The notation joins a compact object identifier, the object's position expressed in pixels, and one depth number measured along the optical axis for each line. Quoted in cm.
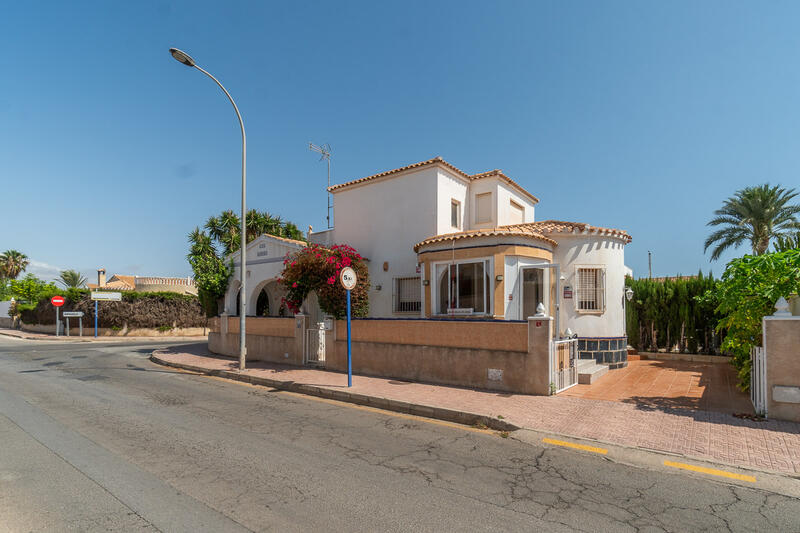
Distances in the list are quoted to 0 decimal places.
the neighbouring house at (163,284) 4062
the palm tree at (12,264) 5672
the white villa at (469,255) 1223
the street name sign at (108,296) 2725
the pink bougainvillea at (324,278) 1237
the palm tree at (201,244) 2984
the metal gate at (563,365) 905
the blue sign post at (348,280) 988
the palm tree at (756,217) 2359
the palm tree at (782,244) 952
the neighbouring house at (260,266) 1659
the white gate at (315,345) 1347
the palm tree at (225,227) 3241
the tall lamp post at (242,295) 1293
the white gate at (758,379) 705
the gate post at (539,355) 877
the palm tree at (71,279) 5625
